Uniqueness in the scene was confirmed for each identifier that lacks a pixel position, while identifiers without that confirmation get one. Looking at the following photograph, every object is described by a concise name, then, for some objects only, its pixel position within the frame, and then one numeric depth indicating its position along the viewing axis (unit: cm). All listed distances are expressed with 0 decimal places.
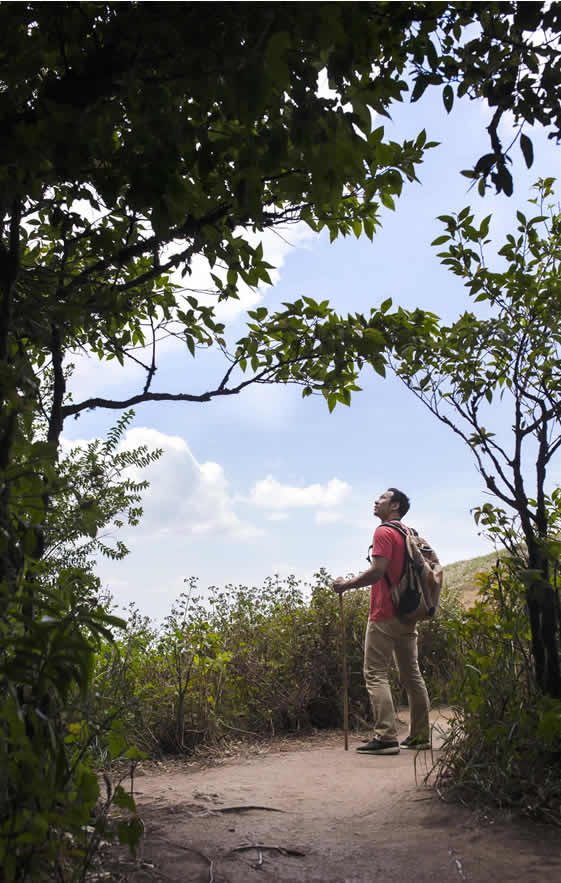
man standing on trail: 669
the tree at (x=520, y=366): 446
